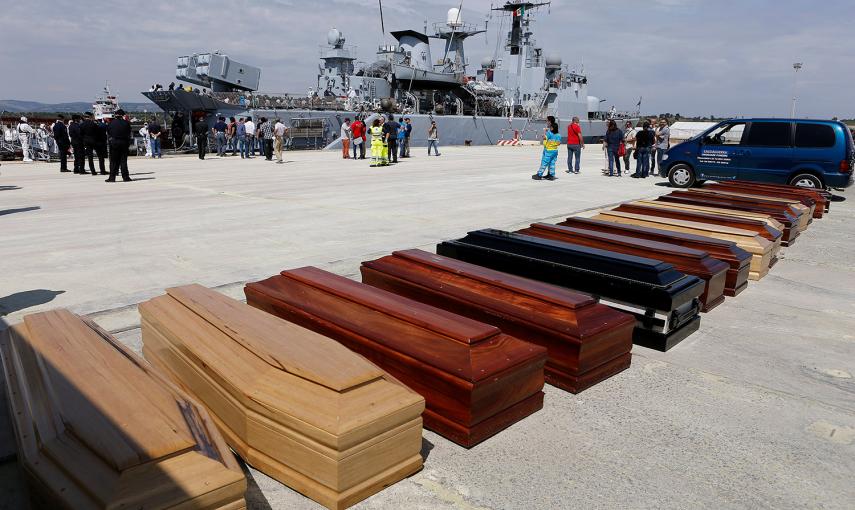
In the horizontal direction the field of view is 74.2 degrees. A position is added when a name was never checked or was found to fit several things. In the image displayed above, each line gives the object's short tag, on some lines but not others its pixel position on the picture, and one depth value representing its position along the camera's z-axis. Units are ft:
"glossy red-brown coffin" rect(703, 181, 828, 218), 32.60
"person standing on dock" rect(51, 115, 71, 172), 51.78
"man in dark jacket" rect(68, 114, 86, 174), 49.03
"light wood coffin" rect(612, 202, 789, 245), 21.54
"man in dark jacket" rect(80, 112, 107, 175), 47.34
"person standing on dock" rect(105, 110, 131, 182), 41.93
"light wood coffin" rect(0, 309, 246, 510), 5.88
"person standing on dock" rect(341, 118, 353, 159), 71.05
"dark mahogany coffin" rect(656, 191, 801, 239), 25.66
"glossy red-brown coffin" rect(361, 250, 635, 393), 11.08
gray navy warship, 87.92
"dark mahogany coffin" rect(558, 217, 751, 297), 17.72
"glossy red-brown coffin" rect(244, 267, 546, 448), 8.97
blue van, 39.78
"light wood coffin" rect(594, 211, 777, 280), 19.71
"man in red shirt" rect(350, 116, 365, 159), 67.51
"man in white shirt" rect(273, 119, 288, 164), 61.93
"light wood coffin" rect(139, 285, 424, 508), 7.41
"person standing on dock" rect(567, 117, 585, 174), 52.06
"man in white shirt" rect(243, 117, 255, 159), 70.28
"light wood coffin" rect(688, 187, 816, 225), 28.48
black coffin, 13.33
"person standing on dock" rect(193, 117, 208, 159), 66.95
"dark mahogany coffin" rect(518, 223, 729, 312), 15.79
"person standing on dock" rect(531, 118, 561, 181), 48.06
